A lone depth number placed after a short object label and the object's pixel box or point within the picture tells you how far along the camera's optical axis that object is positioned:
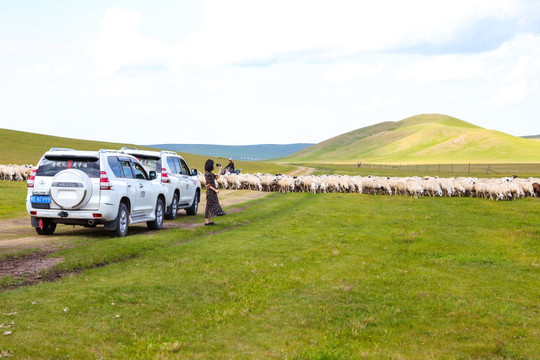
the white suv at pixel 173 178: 21.34
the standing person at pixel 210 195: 19.81
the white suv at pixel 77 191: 15.23
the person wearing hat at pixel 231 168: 44.22
